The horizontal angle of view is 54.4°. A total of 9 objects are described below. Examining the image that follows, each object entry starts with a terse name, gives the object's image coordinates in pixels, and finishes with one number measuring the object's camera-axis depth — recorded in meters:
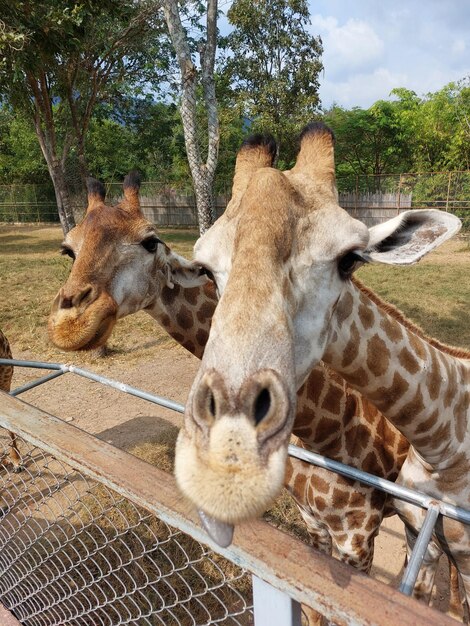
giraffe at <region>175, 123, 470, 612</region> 1.06
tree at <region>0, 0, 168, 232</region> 6.52
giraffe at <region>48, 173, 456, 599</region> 2.47
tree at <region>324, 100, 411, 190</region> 26.56
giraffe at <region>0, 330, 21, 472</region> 4.51
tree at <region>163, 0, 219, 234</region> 5.74
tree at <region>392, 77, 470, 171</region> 23.72
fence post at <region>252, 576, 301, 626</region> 1.01
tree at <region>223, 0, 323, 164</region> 19.92
